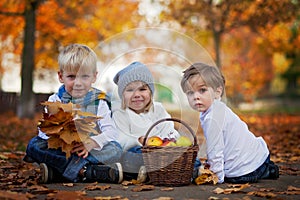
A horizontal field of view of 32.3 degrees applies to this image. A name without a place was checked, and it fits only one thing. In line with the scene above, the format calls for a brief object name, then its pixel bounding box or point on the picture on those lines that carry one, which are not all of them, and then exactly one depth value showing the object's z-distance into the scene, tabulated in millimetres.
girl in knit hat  4871
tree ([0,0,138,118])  13992
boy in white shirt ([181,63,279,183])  4527
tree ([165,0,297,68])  15633
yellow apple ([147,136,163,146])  4341
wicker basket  4168
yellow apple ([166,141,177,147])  4289
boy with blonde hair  4570
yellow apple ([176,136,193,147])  4301
